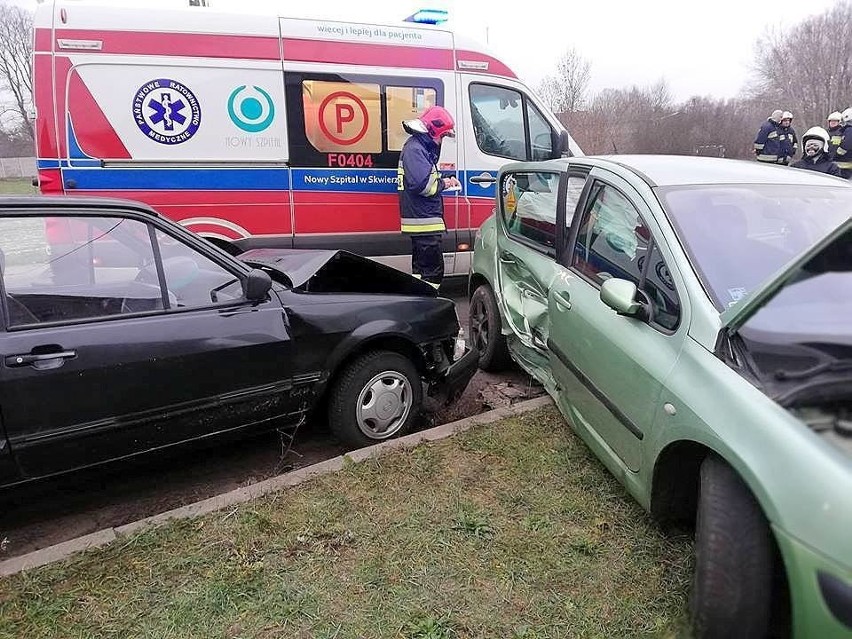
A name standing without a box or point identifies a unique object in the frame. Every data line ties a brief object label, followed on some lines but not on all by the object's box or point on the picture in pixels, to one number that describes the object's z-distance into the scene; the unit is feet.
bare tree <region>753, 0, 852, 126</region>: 115.96
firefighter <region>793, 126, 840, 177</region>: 26.66
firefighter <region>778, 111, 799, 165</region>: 35.12
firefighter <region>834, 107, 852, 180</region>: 28.37
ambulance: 16.33
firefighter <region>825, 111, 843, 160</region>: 29.14
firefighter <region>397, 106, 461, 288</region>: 18.84
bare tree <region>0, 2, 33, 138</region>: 119.55
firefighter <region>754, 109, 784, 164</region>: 34.94
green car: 5.46
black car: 8.17
